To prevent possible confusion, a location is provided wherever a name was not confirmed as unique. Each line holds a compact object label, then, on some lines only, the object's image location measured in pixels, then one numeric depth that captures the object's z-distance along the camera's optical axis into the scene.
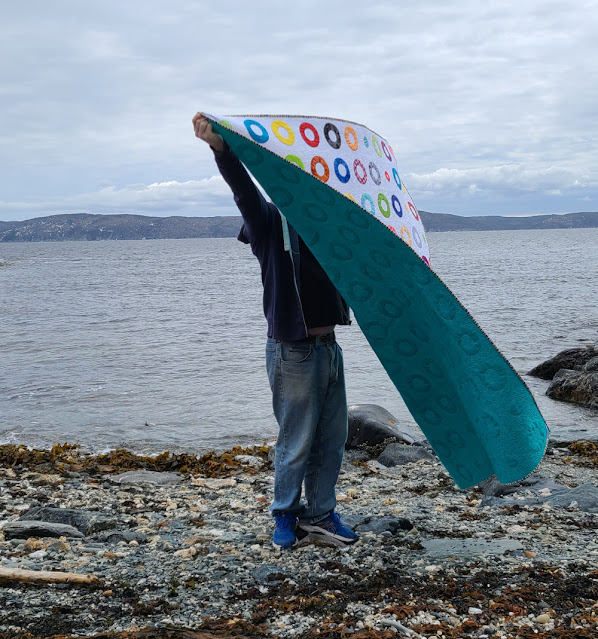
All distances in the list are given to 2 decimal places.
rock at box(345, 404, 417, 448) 8.79
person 4.09
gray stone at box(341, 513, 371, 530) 4.96
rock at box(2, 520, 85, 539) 4.67
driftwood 3.80
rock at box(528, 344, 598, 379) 14.11
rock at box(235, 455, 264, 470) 8.00
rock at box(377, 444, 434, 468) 7.76
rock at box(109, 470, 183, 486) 6.90
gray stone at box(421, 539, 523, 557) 4.31
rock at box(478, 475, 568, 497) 5.99
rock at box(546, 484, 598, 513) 5.23
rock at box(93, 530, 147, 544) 4.72
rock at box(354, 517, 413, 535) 4.78
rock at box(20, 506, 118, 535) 5.02
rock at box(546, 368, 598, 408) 11.77
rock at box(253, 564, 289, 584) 3.94
